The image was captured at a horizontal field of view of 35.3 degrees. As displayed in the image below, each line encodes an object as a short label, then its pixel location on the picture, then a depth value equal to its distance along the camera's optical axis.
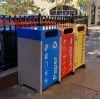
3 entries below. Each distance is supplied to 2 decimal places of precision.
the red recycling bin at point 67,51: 3.33
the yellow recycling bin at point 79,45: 3.69
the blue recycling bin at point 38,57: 2.85
